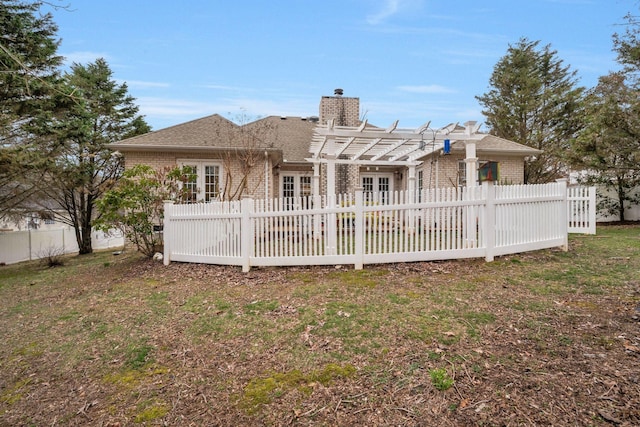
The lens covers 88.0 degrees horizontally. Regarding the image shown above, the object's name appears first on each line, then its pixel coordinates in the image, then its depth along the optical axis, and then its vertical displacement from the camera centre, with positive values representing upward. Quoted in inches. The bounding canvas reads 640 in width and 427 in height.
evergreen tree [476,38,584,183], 889.5 +288.5
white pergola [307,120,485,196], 274.5 +60.9
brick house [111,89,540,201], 450.9 +72.8
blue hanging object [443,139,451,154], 298.3 +55.2
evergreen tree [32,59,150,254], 433.4 +102.2
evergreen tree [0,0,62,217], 363.6 +143.8
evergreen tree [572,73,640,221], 499.5 +93.5
